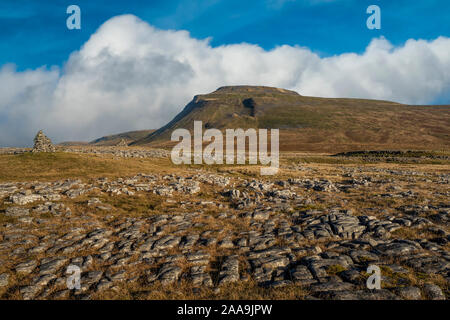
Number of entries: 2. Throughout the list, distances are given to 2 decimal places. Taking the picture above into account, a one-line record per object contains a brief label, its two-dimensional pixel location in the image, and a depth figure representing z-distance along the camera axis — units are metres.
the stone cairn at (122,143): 96.07
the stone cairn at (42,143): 48.91
